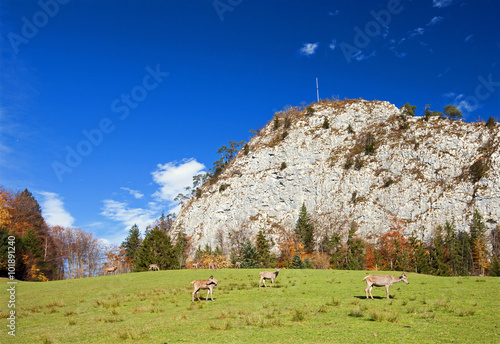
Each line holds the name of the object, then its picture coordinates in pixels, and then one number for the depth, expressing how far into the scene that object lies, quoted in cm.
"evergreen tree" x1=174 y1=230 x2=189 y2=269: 11075
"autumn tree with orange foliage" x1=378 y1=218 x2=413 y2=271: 6272
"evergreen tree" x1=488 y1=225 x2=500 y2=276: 7725
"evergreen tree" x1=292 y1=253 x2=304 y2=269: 6256
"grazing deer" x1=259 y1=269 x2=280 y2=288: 2427
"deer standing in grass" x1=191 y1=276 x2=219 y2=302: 1883
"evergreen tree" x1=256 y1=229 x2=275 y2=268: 7031
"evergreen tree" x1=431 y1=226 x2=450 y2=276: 6147
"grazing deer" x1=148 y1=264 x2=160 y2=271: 4556
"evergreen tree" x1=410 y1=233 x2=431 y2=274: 6081
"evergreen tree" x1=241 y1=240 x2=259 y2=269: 6653
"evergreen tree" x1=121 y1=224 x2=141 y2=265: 9212
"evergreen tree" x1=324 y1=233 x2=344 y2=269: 6562
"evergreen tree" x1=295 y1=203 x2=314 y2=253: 9722
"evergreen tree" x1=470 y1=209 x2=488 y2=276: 7094
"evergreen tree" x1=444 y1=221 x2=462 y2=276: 6994
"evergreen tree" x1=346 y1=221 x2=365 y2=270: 6656
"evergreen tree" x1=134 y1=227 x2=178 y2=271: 4988
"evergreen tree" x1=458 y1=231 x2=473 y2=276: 7156
